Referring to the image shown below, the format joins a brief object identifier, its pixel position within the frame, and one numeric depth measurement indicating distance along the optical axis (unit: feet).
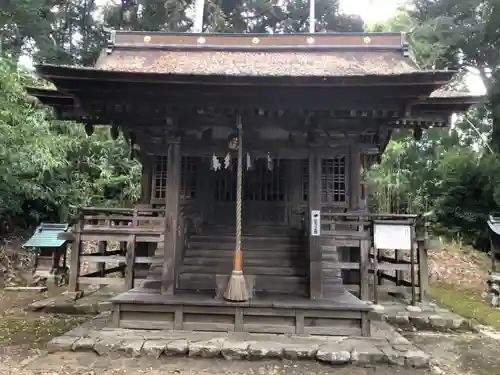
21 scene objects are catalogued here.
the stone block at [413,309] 27.43
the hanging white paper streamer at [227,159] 21.90
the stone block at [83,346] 18.56
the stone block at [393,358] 17.81
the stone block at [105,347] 18.24
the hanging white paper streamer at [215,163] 22.21
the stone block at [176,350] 18.18
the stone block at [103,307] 28.09
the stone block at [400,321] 26.21
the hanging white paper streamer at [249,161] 22.77
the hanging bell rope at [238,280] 20.20
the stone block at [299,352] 17.95
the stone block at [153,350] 18.06
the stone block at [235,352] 17.98
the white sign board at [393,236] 26.68
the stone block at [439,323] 25.91
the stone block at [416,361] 17.83
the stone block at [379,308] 27.48
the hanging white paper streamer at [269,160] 22.78
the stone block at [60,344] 18.67
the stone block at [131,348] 18.07
